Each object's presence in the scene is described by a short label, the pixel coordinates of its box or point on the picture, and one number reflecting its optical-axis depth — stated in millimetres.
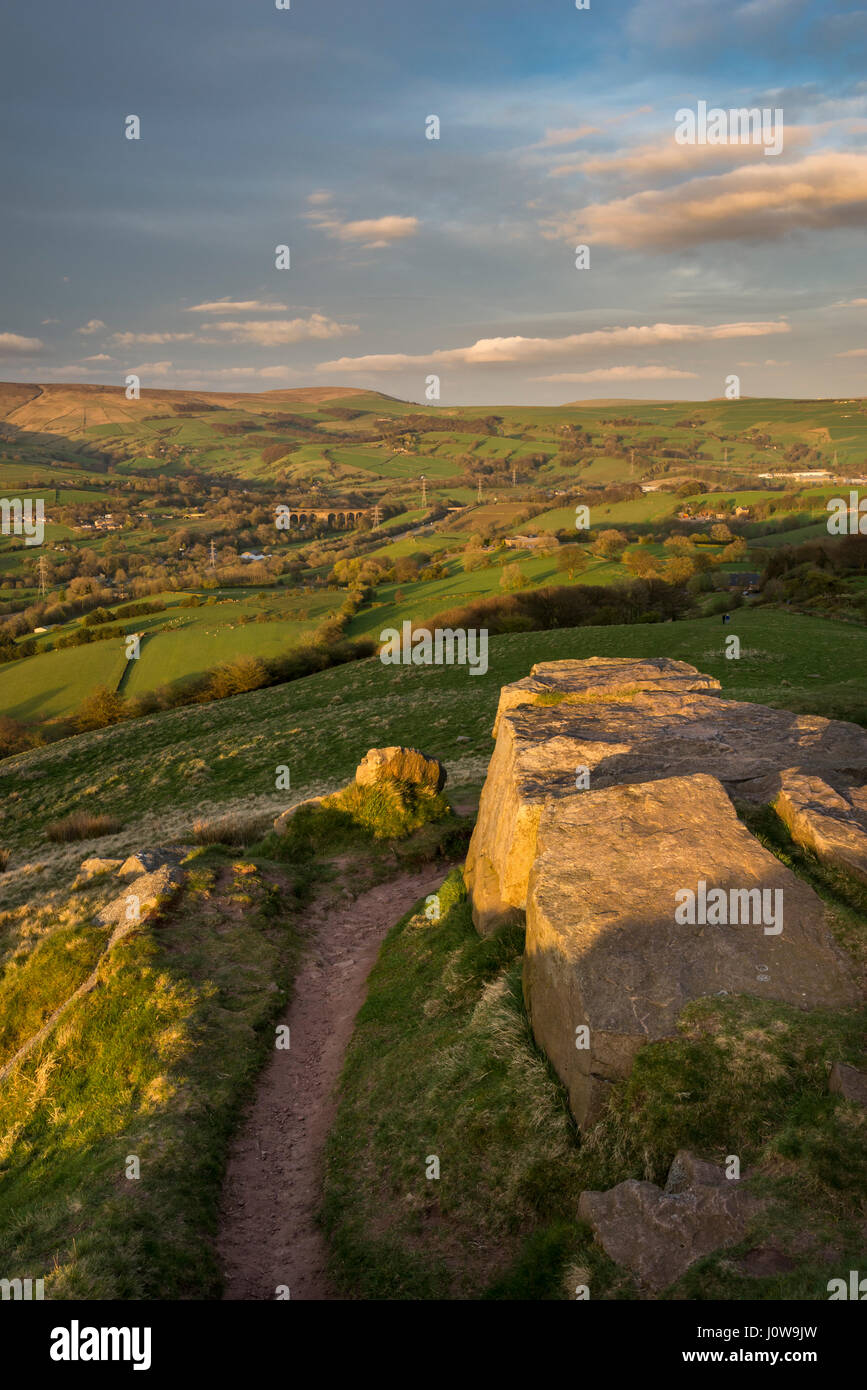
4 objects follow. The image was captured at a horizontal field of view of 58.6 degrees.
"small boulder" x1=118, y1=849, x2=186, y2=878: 18658
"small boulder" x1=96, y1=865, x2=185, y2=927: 15844
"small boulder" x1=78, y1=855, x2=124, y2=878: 22234
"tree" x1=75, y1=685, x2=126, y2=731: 64375
